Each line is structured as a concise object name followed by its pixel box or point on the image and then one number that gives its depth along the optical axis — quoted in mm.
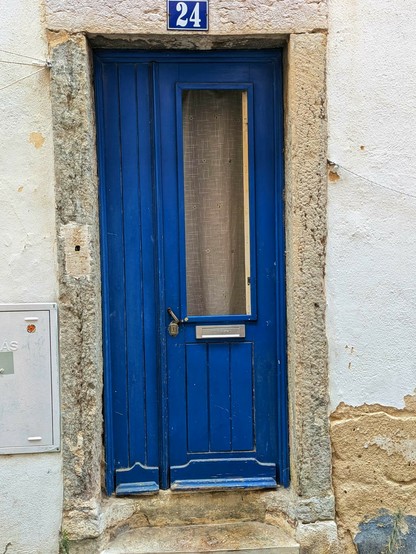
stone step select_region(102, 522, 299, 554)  3398
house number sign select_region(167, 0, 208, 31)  3295
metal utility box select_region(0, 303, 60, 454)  3359
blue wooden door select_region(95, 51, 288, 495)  3533
